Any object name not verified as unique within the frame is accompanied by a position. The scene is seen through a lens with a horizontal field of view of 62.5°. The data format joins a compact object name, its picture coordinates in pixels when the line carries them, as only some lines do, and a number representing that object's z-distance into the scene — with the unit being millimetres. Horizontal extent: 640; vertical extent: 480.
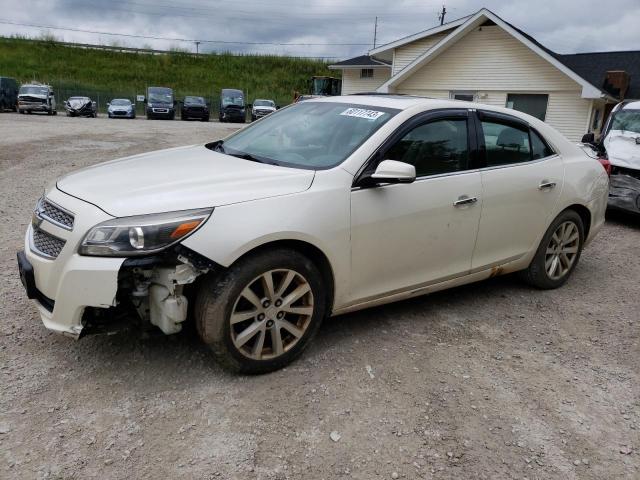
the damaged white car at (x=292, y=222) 2699
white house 18883
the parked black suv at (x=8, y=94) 28516
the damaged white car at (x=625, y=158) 7730
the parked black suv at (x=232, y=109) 32500
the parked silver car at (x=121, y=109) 30547
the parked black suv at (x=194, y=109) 32562
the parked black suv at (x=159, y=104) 31672
